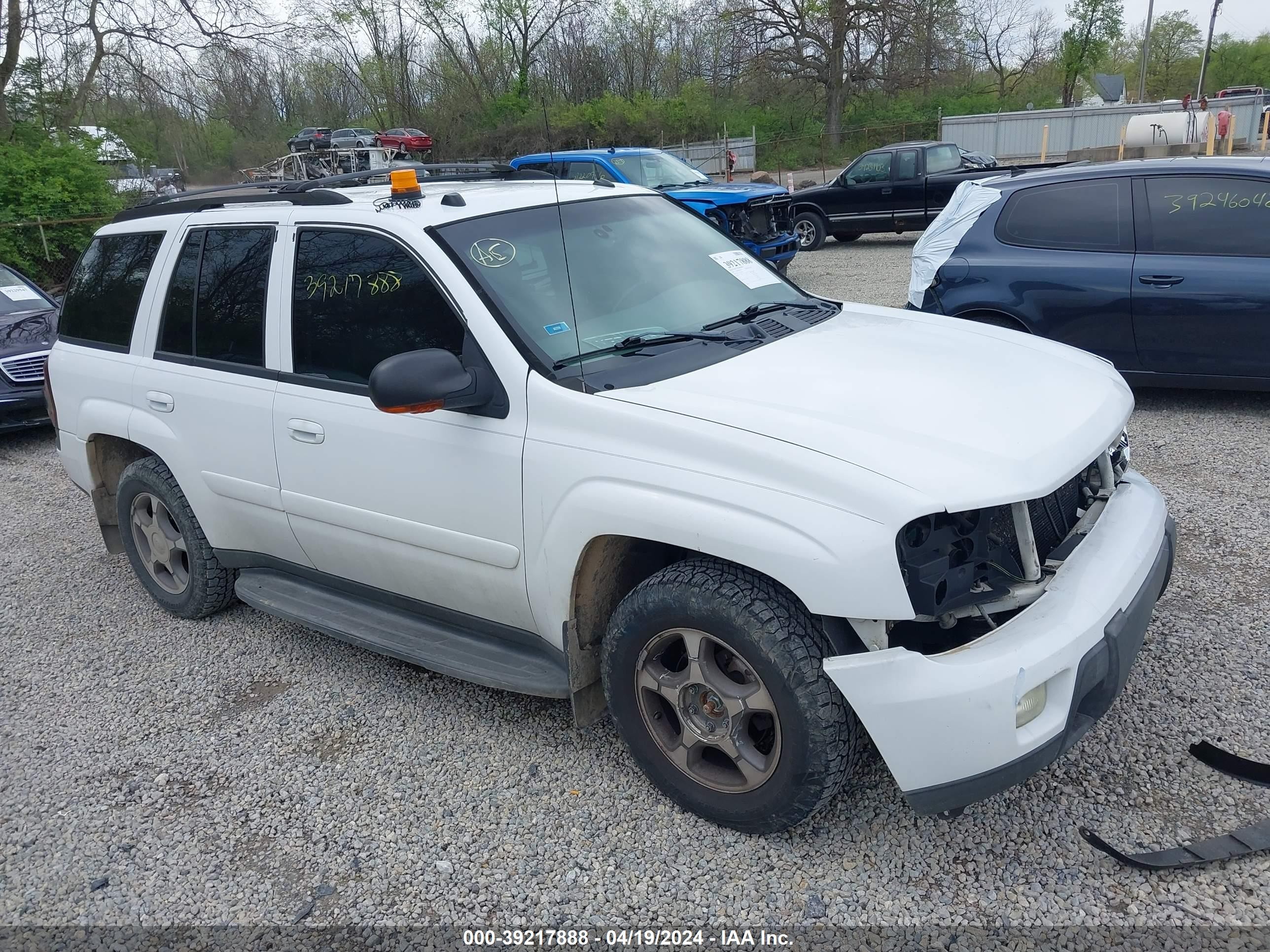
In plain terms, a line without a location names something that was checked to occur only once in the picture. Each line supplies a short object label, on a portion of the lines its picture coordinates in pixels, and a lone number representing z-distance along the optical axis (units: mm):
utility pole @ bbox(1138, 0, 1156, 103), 47344
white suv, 2471
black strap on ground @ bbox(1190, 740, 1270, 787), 2932
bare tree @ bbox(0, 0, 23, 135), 19359
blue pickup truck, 11898
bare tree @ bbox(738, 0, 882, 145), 38375
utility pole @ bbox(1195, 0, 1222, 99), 43531
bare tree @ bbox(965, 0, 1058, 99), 50375
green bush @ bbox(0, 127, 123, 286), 15664
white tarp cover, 6848
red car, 31156
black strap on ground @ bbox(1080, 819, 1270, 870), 2617
